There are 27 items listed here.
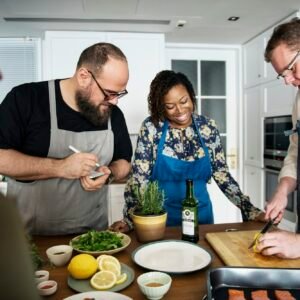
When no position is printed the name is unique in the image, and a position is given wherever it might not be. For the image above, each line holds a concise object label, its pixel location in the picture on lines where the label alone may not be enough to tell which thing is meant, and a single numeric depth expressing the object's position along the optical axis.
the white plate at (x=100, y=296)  0.72
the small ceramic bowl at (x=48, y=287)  0.76
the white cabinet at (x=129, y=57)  2.92
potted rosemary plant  1.09
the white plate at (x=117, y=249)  0.98
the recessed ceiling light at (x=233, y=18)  2.75
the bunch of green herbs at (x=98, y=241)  1.00
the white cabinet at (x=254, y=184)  3.27
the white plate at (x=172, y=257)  0.91
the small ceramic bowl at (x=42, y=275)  0.80
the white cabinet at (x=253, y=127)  3.30
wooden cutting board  0.94
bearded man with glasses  1.19
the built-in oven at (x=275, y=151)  2.71
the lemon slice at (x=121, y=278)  0.82
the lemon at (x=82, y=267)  0.82
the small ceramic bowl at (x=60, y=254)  0.92
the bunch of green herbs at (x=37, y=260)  0.79
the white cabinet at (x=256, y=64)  3.07
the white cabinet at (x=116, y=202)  2.88
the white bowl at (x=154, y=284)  0.73
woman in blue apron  1.60
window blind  3.37
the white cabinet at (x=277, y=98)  2.74
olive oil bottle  1.09
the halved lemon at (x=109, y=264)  0.85
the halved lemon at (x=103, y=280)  0.79
